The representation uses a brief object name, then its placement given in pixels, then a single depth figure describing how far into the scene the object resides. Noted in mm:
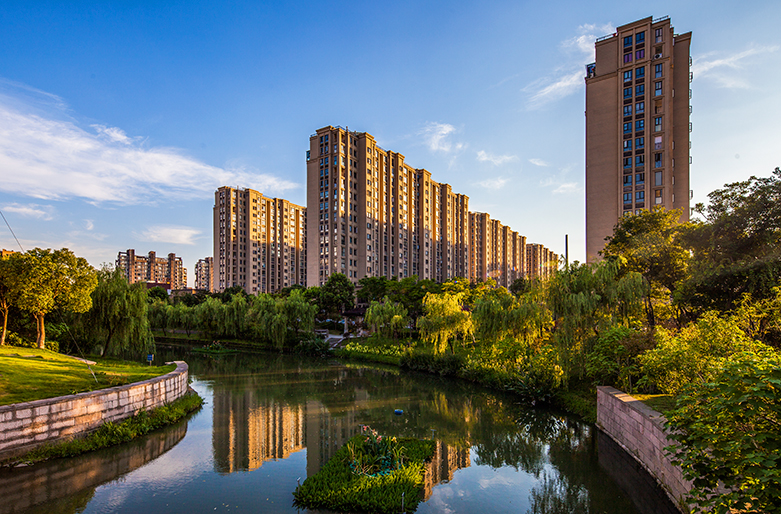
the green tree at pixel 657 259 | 20125
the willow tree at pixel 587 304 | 17422
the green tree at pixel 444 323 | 27406
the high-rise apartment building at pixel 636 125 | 42469
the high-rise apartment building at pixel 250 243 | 91312
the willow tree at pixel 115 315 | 21750
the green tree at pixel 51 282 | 18031
